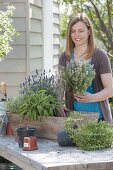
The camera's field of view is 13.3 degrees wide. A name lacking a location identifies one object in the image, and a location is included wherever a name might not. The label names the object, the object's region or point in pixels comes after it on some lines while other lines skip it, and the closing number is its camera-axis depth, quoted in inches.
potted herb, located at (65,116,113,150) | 105.9
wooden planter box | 113.0
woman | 120.8
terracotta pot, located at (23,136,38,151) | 106.3
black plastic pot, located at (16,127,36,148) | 108.1
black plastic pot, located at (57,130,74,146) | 108.3
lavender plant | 120.0
